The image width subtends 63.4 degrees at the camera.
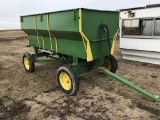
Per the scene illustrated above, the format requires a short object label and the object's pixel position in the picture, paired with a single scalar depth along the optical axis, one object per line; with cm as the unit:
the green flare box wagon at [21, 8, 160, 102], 340
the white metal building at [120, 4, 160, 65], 564
